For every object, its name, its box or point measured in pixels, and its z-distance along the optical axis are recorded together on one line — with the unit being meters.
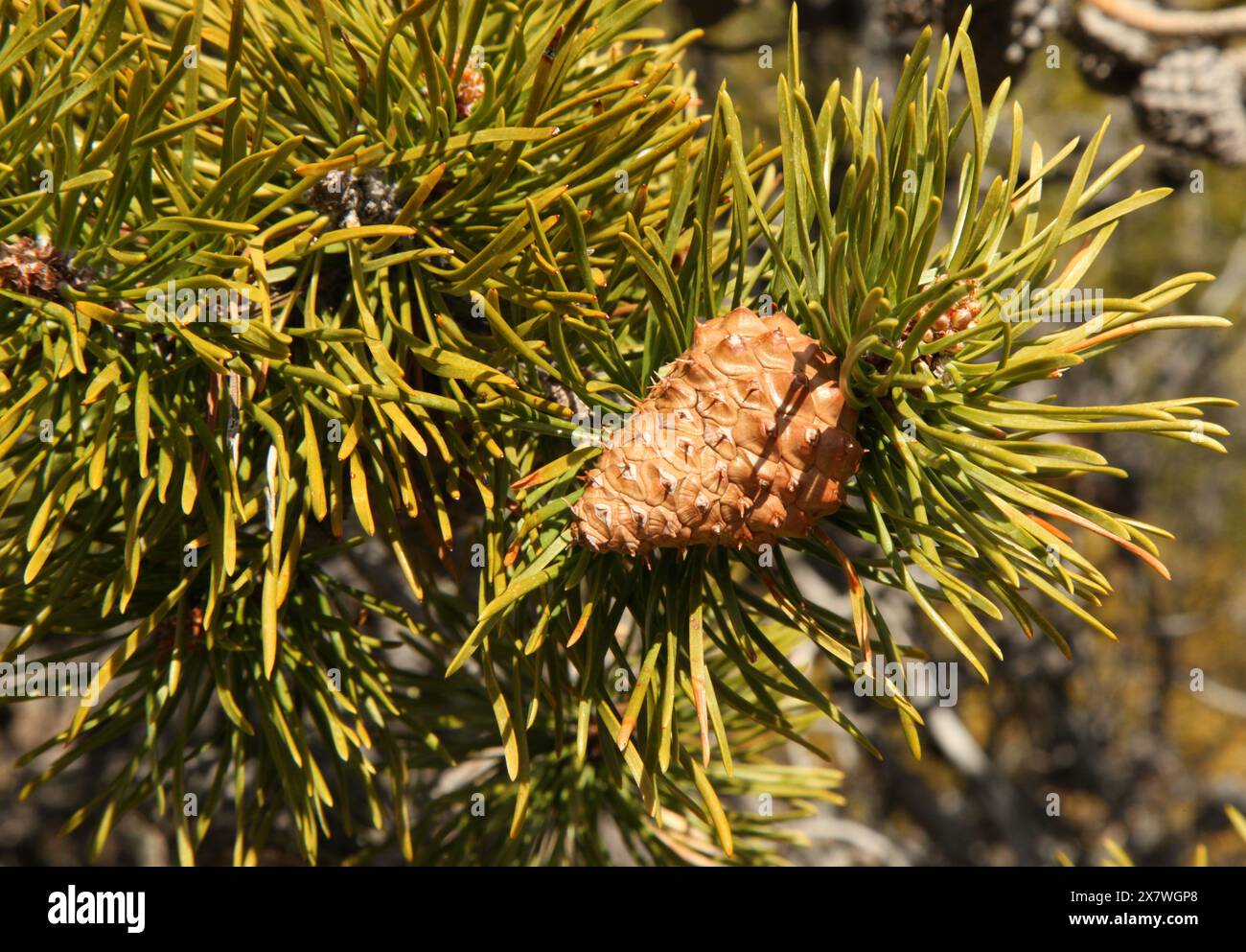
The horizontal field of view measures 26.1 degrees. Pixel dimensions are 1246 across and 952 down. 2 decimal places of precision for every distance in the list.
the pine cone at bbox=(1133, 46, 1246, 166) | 0.53
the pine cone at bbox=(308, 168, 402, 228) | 0.38
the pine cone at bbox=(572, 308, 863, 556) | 0.37
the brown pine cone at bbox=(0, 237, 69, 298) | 0.37
